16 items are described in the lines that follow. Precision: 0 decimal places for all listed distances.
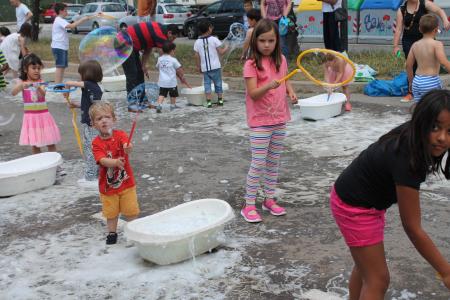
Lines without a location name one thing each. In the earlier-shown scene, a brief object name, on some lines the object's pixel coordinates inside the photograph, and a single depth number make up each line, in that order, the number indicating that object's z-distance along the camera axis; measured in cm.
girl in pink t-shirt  385
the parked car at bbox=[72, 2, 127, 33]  2579
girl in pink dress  538
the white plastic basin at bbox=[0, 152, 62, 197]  486
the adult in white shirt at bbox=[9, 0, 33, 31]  1162
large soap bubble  616
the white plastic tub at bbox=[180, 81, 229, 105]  889
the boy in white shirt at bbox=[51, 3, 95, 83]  942
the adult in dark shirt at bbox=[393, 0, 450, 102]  741
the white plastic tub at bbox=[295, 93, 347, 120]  721
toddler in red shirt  372
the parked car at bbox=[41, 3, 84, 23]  3247
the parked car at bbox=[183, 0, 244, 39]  1945
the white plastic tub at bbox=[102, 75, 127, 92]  1045
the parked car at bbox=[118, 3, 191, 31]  2344
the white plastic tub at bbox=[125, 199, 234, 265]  331
